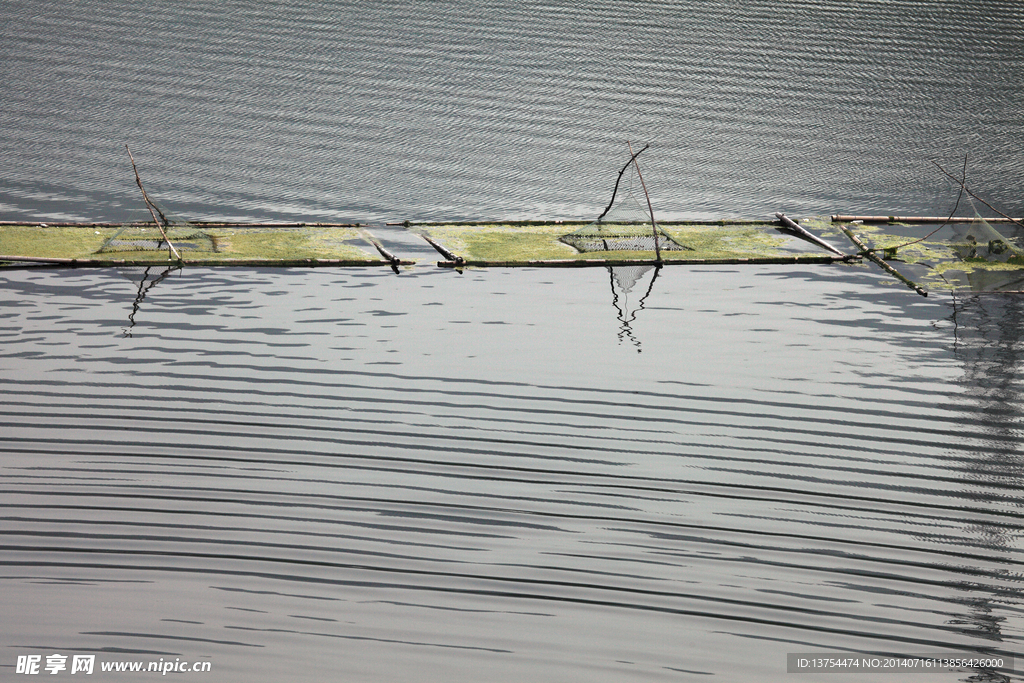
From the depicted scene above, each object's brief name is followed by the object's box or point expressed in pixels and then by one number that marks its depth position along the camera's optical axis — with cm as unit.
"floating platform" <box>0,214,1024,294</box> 1712
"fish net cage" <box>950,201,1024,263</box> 1825
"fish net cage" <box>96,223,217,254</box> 1767
